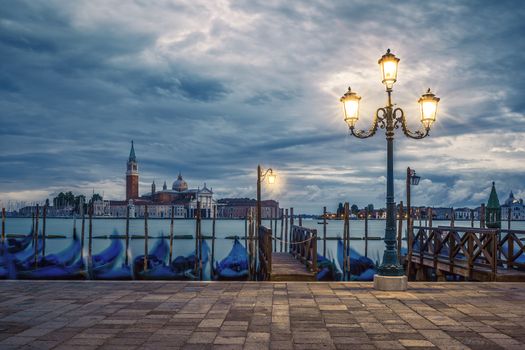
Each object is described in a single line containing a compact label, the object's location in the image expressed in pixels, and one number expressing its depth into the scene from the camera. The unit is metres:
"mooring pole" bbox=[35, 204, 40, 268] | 23.95
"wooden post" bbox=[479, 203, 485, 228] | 20.24
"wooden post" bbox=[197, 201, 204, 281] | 20.55
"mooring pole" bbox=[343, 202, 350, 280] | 19.60
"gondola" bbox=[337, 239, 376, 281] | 22.02
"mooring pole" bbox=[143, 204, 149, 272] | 21.73
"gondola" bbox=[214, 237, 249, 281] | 19.89
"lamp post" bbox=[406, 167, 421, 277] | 17.28
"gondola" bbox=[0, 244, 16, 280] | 20.75
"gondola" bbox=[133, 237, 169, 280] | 19.91
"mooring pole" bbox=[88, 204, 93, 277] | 22.04
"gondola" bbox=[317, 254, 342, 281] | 20.92
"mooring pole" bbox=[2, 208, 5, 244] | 29.31
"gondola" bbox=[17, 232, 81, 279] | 19.88
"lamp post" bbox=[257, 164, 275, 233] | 20.91
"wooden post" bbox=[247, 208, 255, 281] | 19.92
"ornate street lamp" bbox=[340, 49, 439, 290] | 9.62
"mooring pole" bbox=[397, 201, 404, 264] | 18.97
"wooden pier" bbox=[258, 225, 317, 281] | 13.48
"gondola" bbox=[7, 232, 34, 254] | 33.79
